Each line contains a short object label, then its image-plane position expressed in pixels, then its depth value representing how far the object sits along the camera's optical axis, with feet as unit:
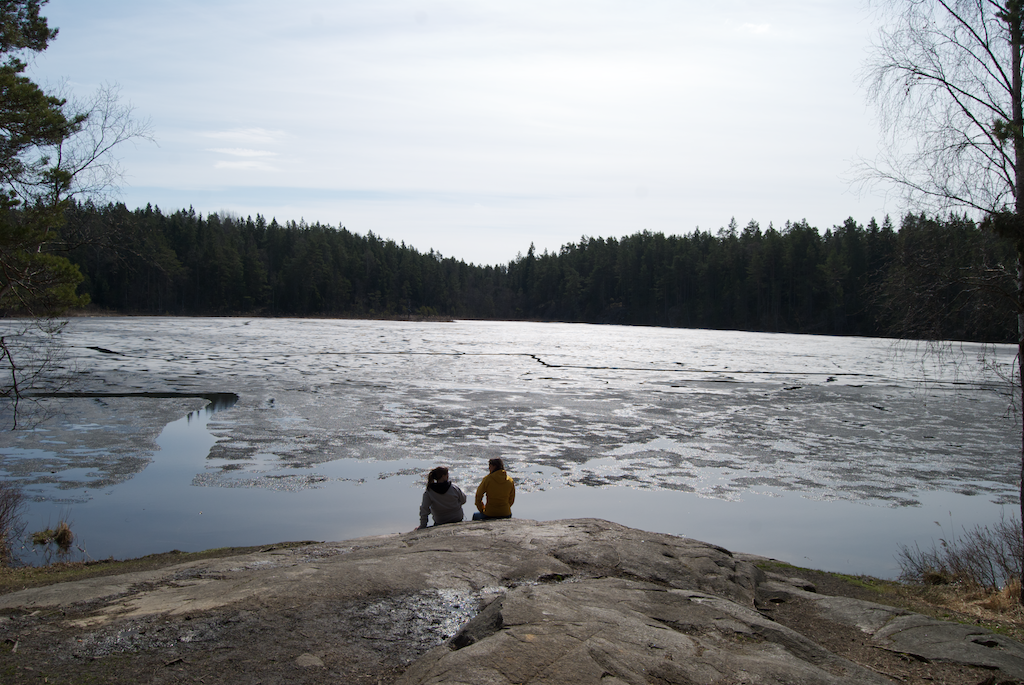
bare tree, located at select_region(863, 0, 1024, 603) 25.04
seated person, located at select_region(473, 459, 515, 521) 28.91
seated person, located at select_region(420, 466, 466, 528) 28.84
